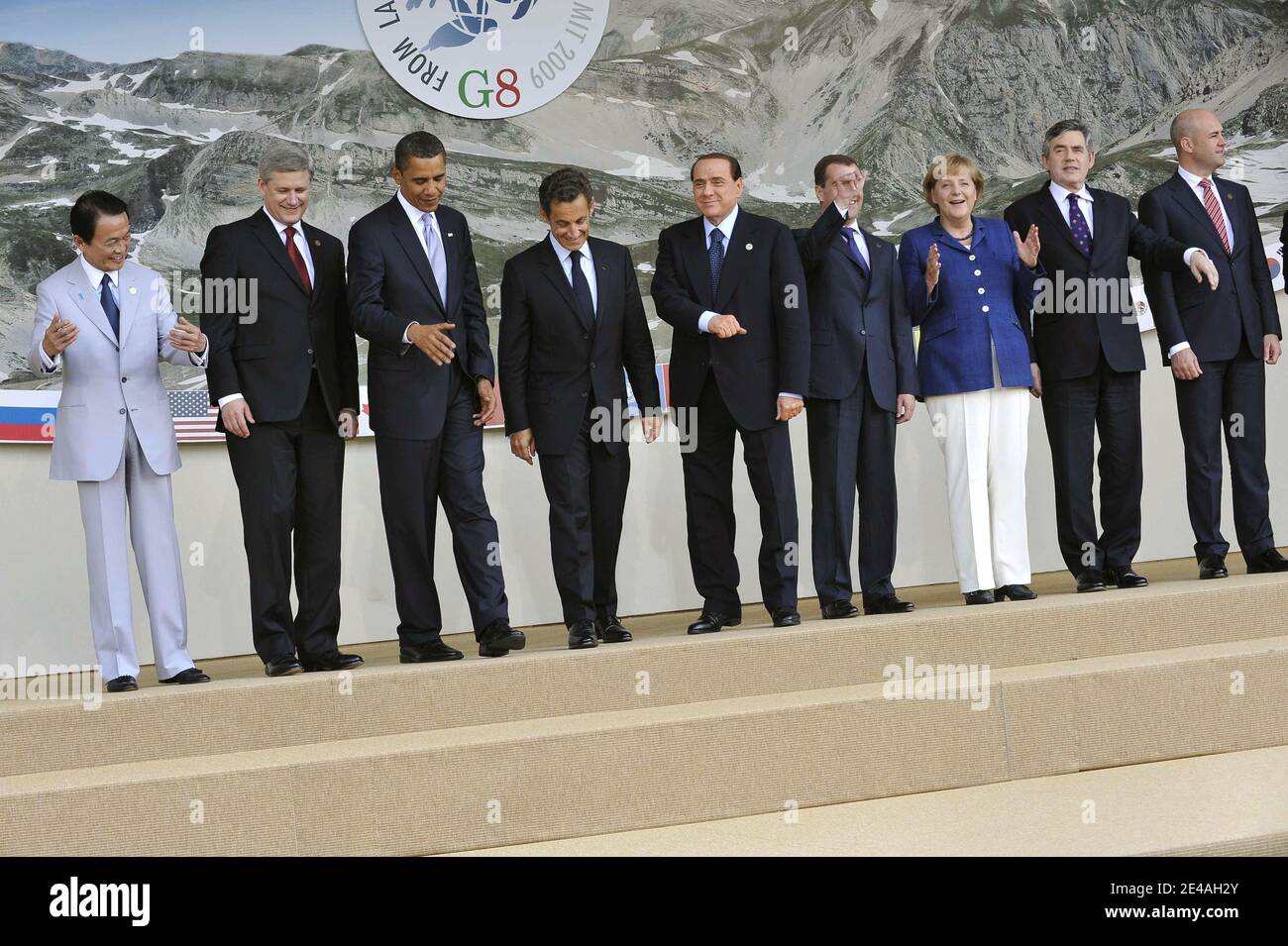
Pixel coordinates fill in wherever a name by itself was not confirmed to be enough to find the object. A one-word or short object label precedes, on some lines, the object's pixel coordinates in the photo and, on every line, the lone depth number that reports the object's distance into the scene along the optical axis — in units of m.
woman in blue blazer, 8.88
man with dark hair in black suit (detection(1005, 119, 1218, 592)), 9.16
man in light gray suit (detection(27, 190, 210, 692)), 7.69
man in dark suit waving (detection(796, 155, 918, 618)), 8.84
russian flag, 10.44
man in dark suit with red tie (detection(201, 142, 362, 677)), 7.94
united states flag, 10.80
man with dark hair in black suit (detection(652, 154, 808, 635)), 8.65
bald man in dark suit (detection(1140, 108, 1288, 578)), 9.42
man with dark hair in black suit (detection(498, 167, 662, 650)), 8.34
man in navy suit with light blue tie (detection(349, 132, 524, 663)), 7.96
